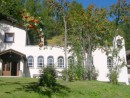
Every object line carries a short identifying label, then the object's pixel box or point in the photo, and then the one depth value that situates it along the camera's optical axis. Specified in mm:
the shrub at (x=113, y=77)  19851
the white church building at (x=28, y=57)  27000
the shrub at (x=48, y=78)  14365
